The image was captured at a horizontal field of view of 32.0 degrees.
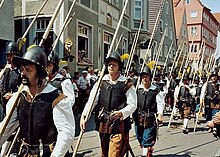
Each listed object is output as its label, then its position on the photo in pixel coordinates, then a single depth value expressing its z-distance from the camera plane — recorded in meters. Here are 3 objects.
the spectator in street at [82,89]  14.52
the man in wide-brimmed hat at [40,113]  3.11
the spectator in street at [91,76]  15.10
